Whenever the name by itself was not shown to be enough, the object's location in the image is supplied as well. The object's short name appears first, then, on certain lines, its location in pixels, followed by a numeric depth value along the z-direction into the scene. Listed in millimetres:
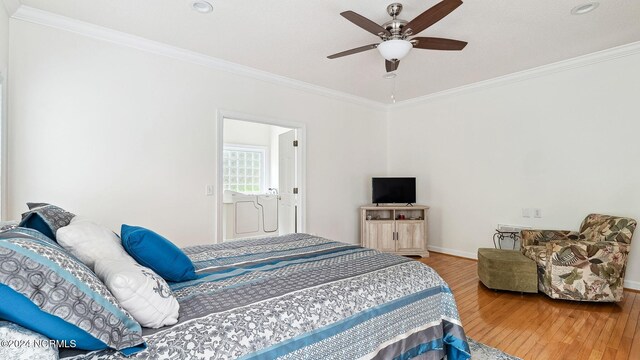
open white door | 4570
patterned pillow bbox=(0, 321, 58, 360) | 831
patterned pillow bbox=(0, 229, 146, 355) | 873
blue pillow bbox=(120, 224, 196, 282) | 1513
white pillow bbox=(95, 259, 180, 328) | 1116
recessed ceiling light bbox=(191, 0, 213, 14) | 2461
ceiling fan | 2184
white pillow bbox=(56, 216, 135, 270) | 1270
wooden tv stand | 4871
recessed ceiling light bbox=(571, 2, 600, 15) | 2480
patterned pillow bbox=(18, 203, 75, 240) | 1423
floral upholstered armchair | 2947
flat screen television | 5078
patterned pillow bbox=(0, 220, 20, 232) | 1271
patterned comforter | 1142
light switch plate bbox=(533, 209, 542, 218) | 3997
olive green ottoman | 3256
